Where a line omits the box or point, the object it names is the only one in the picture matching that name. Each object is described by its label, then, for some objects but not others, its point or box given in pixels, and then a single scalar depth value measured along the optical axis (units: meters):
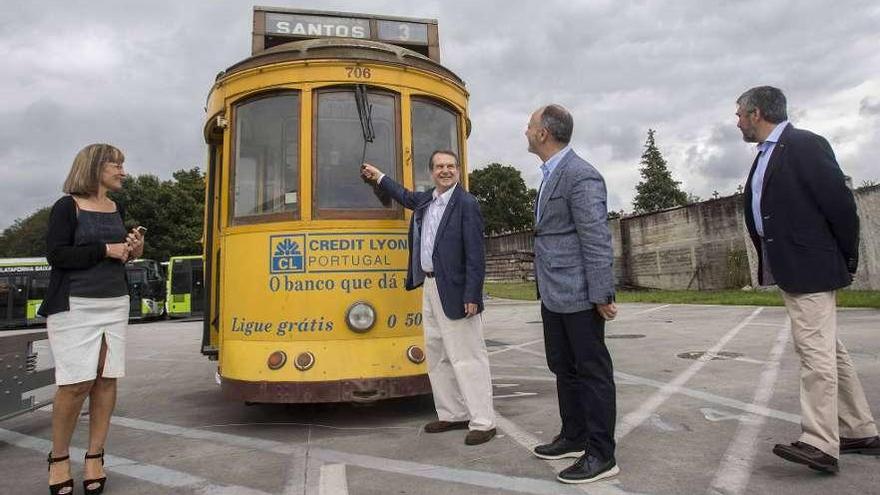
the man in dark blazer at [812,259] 3.14
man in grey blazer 3.26
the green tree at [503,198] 62.62
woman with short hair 3.27
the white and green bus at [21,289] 24.28
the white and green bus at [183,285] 26.23
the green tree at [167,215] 41.00
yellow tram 4.45
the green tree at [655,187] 52.41
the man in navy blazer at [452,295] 4.15
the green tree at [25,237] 63.62
